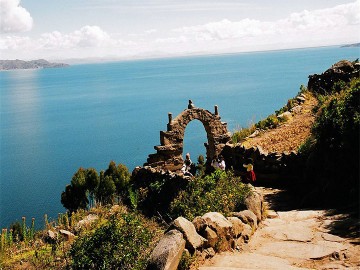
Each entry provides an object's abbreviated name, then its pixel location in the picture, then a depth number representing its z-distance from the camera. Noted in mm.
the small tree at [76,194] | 30391
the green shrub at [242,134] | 23236
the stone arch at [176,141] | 22297
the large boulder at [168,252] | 6402
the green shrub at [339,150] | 10938
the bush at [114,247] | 7156
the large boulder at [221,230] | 7832
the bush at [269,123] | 22695
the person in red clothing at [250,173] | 15234
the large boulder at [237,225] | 8351
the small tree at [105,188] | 28444
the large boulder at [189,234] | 7168
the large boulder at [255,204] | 9789
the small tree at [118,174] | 29694
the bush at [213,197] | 9867
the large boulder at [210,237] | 7664
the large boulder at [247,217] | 9117
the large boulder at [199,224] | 7805
